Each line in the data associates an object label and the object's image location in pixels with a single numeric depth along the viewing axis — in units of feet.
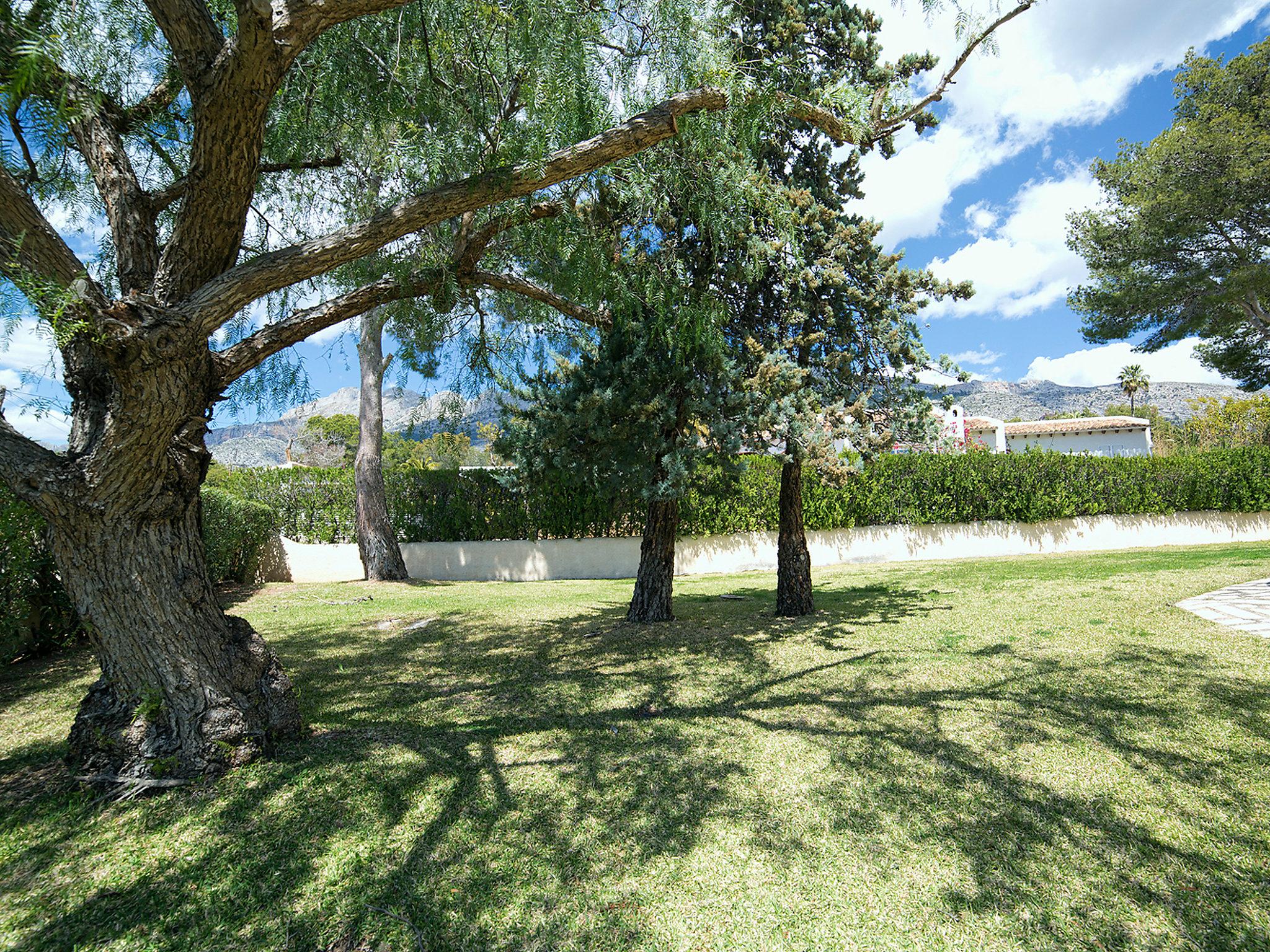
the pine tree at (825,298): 21.59
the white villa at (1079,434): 103.81
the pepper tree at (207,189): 10.59
